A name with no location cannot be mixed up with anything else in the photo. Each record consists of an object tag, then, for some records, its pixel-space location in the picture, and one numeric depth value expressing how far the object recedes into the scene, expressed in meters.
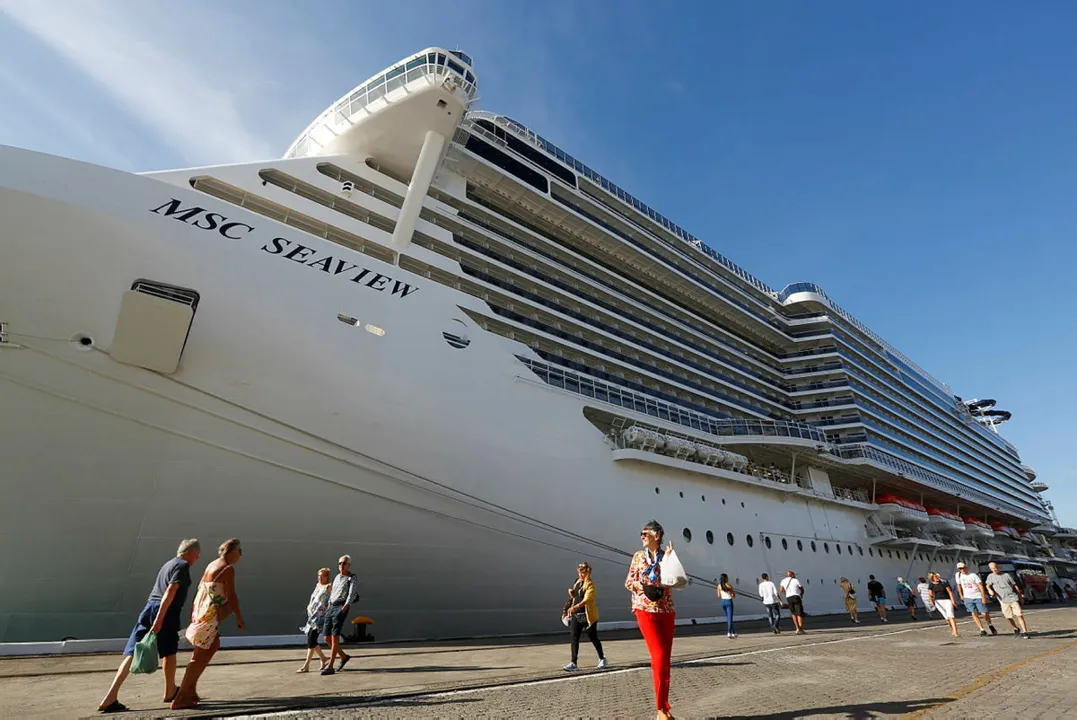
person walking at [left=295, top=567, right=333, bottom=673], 5.75
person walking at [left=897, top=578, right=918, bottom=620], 16.83
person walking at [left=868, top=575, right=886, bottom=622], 14.95
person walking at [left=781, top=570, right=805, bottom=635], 10.93
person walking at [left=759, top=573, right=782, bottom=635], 11.20
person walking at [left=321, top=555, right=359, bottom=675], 5.76
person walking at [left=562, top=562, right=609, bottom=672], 6.00
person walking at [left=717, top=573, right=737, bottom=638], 10.23
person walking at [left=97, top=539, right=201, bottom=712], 4.04
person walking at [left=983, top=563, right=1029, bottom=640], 8.94
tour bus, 30.24
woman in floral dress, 3.87
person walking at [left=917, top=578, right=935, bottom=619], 13.37
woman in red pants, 3.35
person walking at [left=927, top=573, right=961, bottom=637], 9.62
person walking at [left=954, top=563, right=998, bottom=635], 9.78
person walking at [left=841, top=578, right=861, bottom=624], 14.59
